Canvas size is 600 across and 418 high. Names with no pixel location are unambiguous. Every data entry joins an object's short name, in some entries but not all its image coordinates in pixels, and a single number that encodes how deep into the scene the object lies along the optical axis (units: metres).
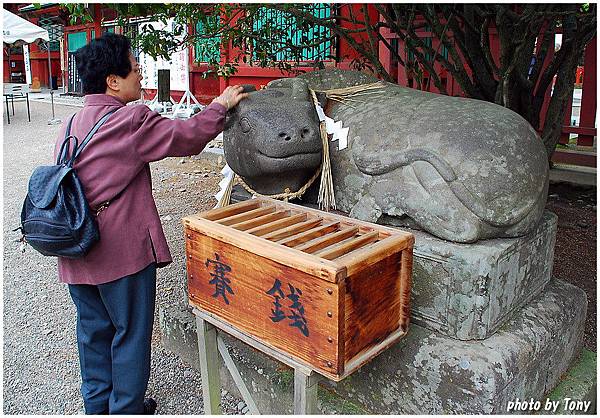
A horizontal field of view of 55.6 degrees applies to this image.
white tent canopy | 12.49
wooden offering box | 1.68
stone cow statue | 2.19
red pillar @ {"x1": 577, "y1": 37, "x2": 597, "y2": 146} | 7.25
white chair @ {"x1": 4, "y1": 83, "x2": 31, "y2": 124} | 13.65
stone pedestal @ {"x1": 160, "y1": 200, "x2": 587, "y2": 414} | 2.08
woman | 2.04
